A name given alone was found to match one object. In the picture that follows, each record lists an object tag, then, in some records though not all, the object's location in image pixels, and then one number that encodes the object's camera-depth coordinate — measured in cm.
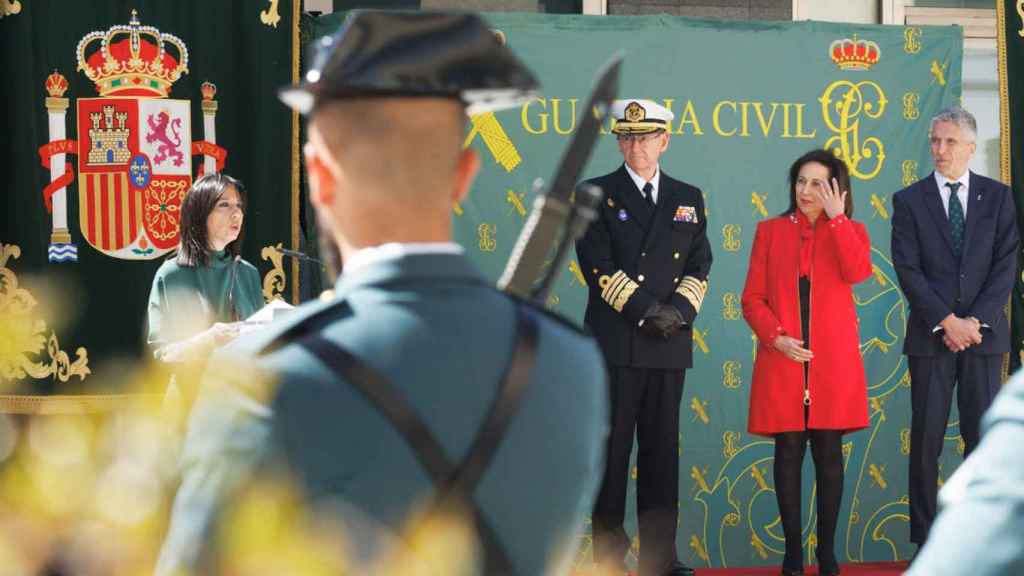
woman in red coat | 1398
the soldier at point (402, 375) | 285
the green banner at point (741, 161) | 1509
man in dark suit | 1427
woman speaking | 1181
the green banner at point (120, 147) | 1402
